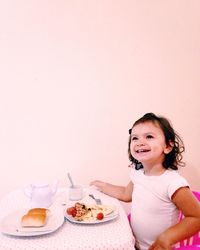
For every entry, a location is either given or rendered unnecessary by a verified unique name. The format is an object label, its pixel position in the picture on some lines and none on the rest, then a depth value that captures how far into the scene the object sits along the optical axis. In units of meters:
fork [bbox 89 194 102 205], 1.07
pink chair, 1.19
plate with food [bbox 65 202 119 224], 0.89
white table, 0.76
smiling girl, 1.00
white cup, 1.11
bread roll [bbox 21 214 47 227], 0.83
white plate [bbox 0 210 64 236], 0.80
